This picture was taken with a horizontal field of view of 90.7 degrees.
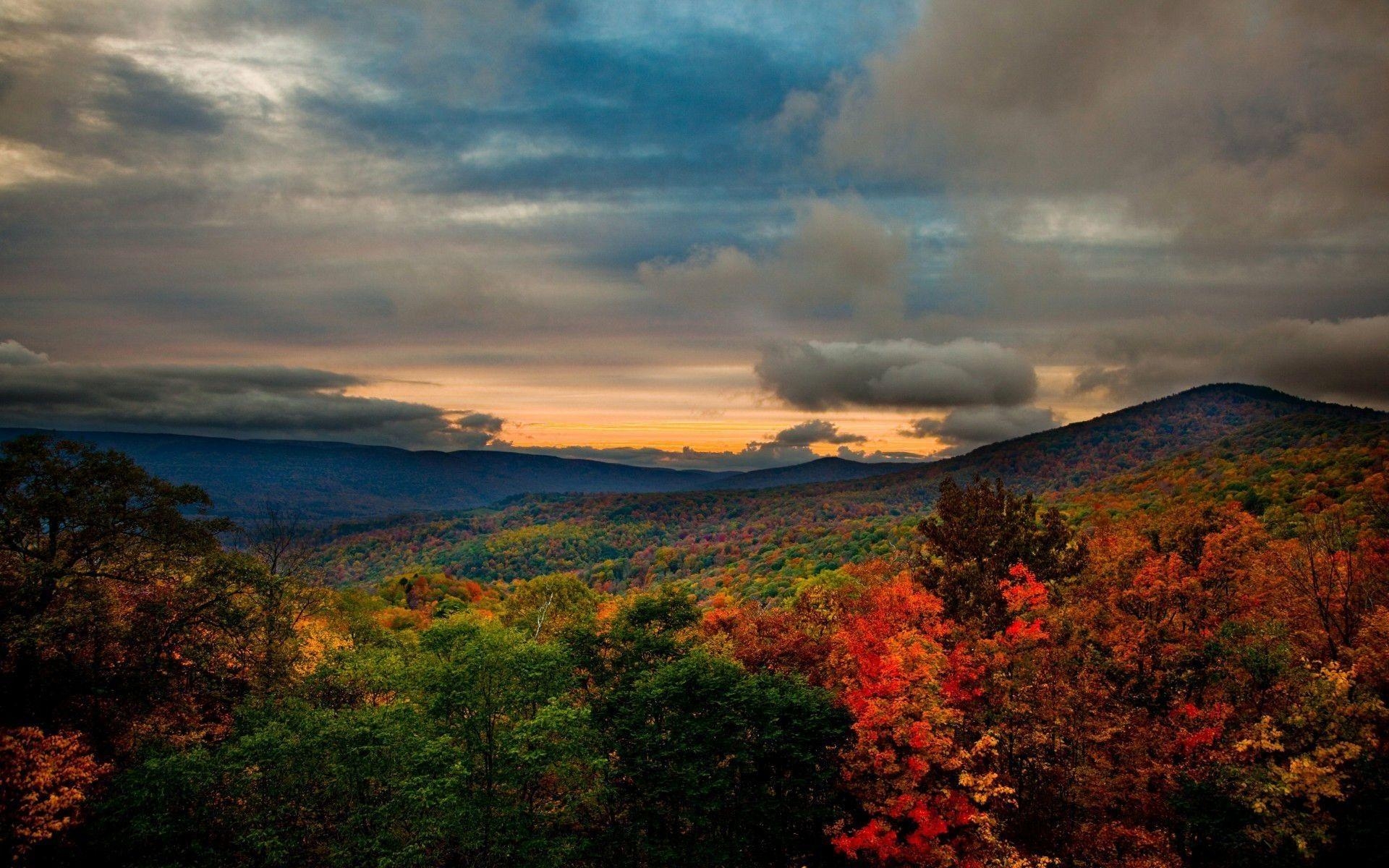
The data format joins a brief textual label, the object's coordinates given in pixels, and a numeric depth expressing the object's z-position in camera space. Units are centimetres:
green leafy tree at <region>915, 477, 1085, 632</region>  3819
